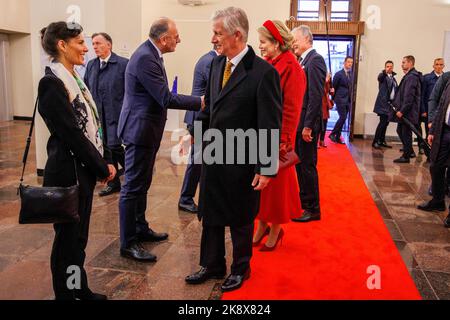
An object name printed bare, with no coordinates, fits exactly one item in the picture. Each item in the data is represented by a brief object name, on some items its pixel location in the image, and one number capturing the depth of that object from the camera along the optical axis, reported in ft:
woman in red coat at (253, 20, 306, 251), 9.55
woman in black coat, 6.50
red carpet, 8.41
